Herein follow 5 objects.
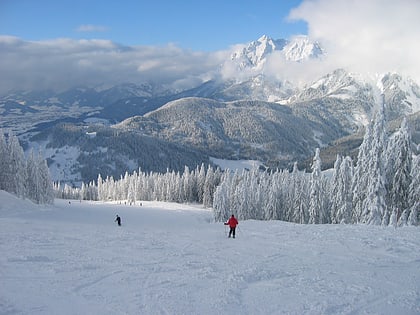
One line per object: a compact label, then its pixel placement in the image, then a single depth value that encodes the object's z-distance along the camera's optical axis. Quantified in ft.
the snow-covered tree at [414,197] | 110.32
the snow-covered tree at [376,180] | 112.06
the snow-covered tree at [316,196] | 167.22
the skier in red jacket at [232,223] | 84.07
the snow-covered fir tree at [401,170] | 113.80
